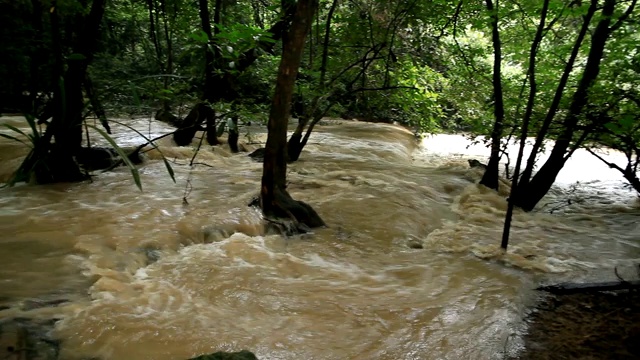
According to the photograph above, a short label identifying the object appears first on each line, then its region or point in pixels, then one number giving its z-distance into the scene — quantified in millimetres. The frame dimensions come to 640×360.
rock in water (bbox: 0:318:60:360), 2559
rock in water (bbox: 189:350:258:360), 2424
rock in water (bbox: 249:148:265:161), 9570
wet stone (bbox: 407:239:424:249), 5336
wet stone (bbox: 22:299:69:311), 3047
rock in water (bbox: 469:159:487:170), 10414
